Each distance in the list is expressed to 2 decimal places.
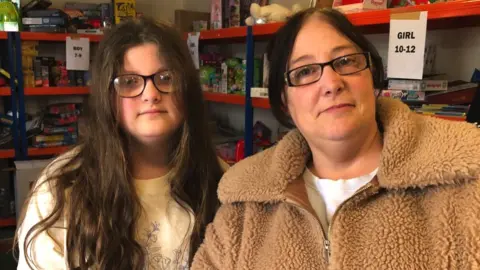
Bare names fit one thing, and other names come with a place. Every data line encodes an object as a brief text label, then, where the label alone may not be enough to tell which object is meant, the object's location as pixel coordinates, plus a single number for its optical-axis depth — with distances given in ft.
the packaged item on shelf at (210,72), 9.74
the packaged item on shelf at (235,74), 9.00
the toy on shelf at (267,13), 7.86
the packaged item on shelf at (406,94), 5.91
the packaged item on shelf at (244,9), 9.89
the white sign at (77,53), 10.31
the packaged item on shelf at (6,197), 10.38
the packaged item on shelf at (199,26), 10.78
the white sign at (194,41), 9.41
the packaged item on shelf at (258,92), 7.98
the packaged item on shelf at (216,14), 10.01
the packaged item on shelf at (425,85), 5.87
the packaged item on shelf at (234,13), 9.84
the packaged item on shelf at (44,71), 10.50
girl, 4.03
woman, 2.91
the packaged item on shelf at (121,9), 11.18
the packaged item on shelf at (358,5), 5.99
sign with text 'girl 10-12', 5.23
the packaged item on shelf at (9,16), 9.93
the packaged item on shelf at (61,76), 10.84
